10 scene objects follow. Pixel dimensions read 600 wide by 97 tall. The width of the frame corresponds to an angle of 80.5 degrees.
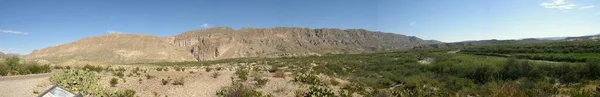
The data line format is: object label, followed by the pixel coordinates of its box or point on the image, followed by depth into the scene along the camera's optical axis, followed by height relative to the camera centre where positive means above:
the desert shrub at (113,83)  13.85 -1.25
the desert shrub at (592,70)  17.81 -1.71
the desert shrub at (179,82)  14.52 -1.35
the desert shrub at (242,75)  16.83 -1.42
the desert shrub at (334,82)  17.11 -1.84
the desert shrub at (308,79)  16.21 -1.59
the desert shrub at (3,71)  19.20 -0.90
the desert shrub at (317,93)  11.84 -1.64
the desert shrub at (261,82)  15.49 -1.56
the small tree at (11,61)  22.50 -0.47
